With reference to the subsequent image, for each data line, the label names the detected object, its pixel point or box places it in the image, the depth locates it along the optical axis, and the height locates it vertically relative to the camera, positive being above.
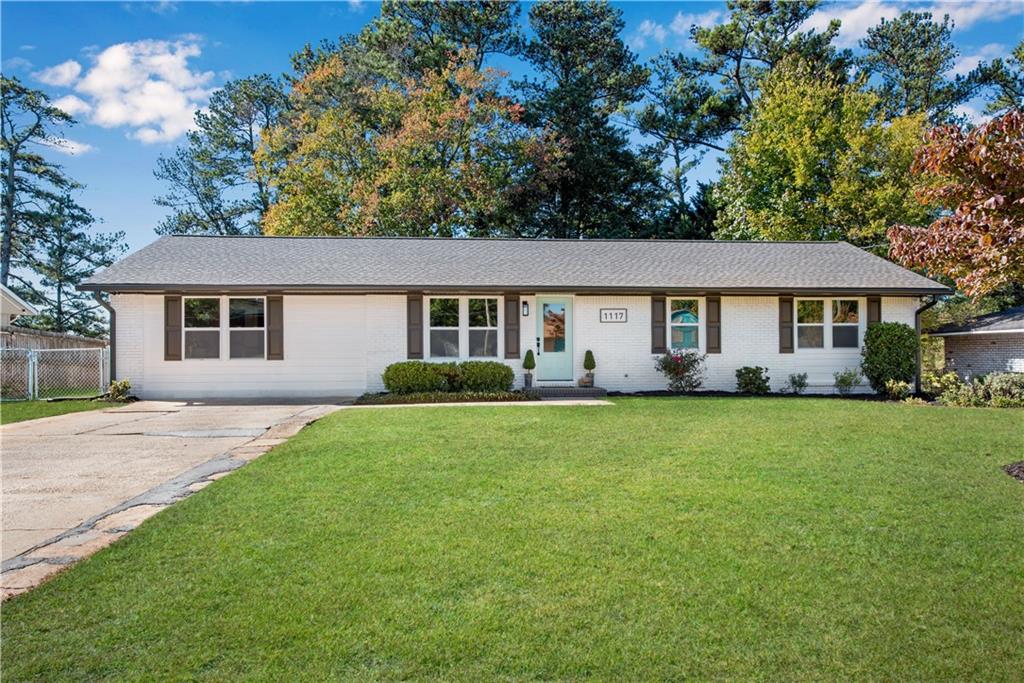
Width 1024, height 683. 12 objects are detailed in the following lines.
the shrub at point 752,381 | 14.80 -0.84
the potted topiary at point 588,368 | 14.77 -0.49
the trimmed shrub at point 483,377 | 14.09 -0.65
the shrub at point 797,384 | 15.11 -0.93
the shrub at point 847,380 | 15.08 -0.85
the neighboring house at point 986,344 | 15.83 +0.00
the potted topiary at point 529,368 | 14.65 -0.48
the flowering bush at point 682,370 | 14.70 -0.55
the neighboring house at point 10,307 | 18.34 +1.37
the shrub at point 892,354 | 14.72 -0.21
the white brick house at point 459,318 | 14.34 +0.73
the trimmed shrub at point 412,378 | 14.02 -0.66
